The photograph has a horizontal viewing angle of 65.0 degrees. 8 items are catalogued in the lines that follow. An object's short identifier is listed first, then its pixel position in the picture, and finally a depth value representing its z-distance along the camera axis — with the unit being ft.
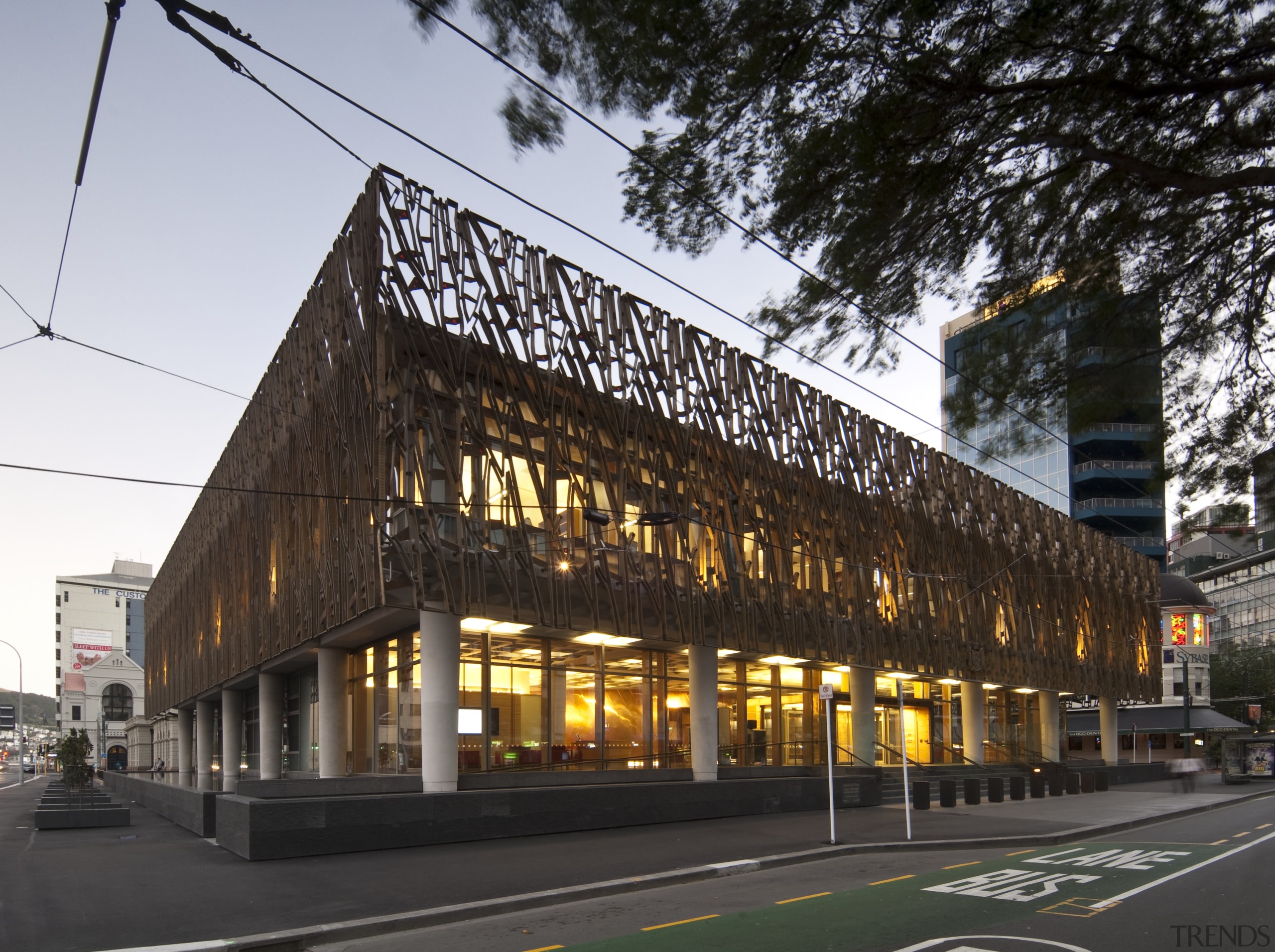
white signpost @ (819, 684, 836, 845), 58.75
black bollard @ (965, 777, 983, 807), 87.92
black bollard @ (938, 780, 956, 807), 83.10
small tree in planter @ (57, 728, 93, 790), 98.17
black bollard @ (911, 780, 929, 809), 88.12
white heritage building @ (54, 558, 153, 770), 393.50
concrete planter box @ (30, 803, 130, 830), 82.07
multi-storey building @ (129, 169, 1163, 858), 72.18
